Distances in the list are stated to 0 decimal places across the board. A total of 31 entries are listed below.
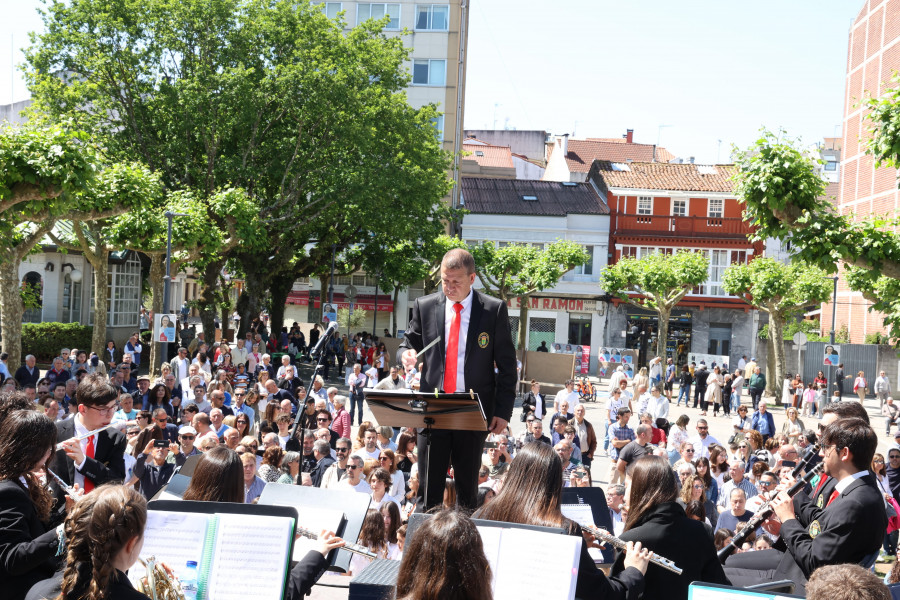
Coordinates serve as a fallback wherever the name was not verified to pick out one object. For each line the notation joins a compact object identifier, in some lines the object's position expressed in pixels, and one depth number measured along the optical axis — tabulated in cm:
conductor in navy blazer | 570
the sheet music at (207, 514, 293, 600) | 342
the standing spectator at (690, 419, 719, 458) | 1262
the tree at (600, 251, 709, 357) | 3634
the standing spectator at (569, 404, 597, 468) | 1405
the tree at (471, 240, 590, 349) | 3884
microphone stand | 822
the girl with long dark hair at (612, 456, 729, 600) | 418
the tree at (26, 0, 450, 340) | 2628
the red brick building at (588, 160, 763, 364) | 4616
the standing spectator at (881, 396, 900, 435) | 2515
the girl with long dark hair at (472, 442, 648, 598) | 380
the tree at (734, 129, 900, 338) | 1201
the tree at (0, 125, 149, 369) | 1240
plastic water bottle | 342
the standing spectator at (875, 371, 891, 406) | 3206
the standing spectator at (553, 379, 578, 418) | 1767
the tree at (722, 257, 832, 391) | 3328
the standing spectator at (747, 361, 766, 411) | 2767
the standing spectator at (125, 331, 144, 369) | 2283
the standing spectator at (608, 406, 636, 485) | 1316
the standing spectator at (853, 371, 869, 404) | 3225
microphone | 811
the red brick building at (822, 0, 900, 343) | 3844
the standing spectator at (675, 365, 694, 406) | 3055
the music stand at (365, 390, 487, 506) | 503
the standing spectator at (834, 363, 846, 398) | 3334
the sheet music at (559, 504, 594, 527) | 488
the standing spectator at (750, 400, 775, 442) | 1577
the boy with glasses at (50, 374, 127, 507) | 501
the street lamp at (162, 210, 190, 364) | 2162
